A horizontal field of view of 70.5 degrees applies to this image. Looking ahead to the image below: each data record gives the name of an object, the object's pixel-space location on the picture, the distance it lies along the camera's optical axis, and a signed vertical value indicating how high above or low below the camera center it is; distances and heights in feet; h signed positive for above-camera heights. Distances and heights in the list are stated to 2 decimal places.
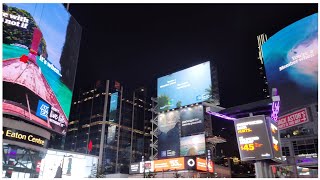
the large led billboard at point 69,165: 97.18 -2.94
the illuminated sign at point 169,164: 105.72 -3.04
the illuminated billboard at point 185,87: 125.12 +39.55
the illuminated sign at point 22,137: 73.80 +6.93
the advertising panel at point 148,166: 113.00 -3.98
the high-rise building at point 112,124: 265.69 +41.21
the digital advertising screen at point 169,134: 127.36 +12.98
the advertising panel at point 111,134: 267.32 +27.05
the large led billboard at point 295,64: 108.50 +45.78
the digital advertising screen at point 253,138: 50.00 +4.26
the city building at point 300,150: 138.71 +5.36
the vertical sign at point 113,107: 276.67 +59.35
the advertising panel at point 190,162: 103.21 -2.07
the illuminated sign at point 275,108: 97.99 +21.17
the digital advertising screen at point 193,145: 117.54 +6.41
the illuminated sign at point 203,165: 104.56 -3.34
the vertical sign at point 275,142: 50.50 +3.53
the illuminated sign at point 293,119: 116.50 +20.03
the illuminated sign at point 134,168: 118.86 -5.27
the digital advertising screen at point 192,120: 122.26 +19.83
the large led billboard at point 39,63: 74.27 +33.79
